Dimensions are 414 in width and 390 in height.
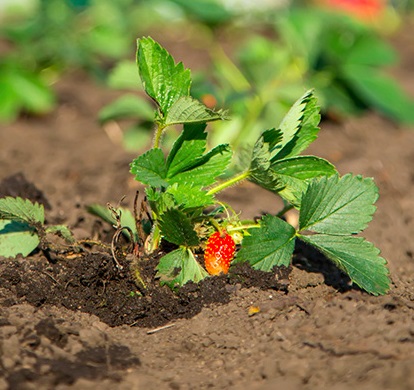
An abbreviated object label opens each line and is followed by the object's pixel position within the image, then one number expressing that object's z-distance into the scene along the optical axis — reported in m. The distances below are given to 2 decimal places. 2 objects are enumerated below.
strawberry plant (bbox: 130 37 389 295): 4.07
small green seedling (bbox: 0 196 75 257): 4.36
